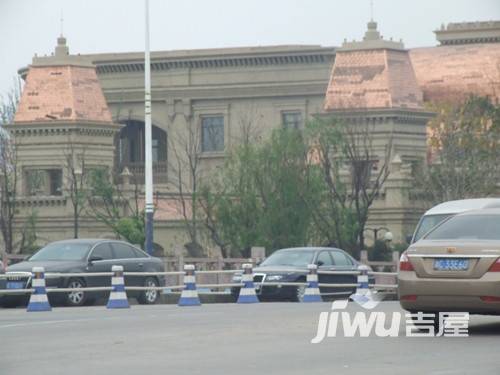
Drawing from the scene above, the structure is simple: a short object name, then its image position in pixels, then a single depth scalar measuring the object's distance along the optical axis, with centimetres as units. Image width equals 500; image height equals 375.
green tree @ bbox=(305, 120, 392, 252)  6731
